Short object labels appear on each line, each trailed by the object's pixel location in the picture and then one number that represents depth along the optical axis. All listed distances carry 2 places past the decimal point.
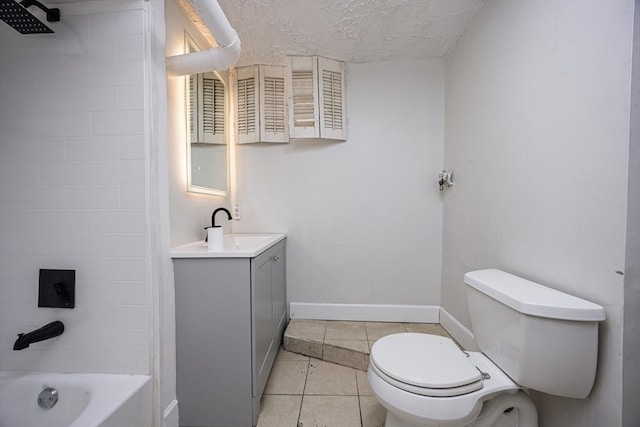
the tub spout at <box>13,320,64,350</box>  0.98
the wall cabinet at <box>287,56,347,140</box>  1.96
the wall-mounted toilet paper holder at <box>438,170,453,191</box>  1.87
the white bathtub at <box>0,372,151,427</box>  0.98
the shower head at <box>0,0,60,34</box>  0.88
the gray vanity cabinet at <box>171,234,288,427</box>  1.19
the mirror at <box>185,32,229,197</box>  1.48
